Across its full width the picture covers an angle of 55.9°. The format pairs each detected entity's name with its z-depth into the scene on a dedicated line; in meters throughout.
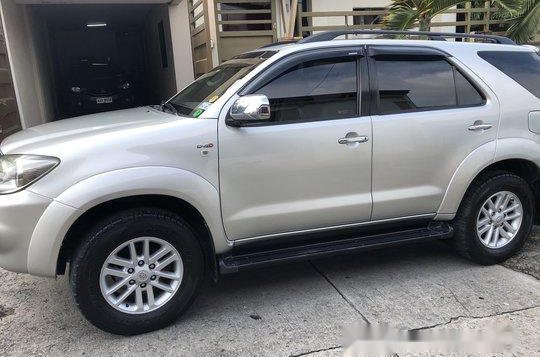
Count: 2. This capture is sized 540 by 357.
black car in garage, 11.94
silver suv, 3.18
